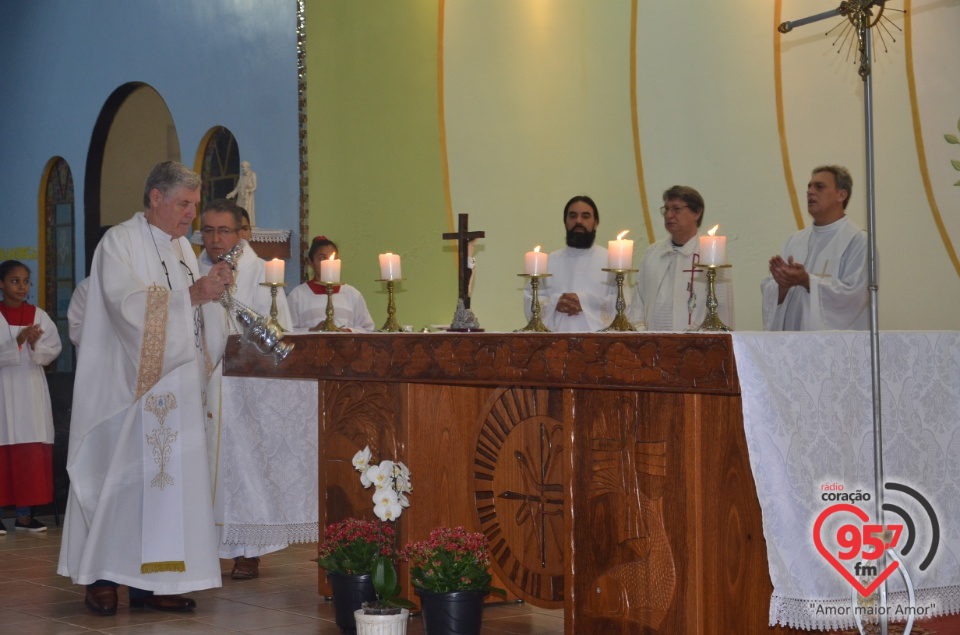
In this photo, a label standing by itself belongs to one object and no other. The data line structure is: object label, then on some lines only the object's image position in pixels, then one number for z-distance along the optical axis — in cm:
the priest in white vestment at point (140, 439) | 468
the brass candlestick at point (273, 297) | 534
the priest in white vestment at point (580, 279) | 588
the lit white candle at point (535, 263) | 461
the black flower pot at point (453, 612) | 397
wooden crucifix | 504
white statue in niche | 954
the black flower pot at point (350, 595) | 426
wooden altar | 353
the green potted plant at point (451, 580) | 397
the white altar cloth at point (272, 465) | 543
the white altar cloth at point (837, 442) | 330
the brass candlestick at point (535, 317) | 460
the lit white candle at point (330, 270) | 540
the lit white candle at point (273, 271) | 539
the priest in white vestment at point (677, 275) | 527
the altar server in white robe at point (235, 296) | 545
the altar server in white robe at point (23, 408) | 754
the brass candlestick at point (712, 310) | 397
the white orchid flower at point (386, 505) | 406
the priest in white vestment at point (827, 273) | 462
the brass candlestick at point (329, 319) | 536
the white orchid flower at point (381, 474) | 412
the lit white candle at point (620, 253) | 423
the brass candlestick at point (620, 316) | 426
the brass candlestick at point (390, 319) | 510
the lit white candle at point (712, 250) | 389
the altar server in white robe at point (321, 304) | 750
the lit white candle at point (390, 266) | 506
